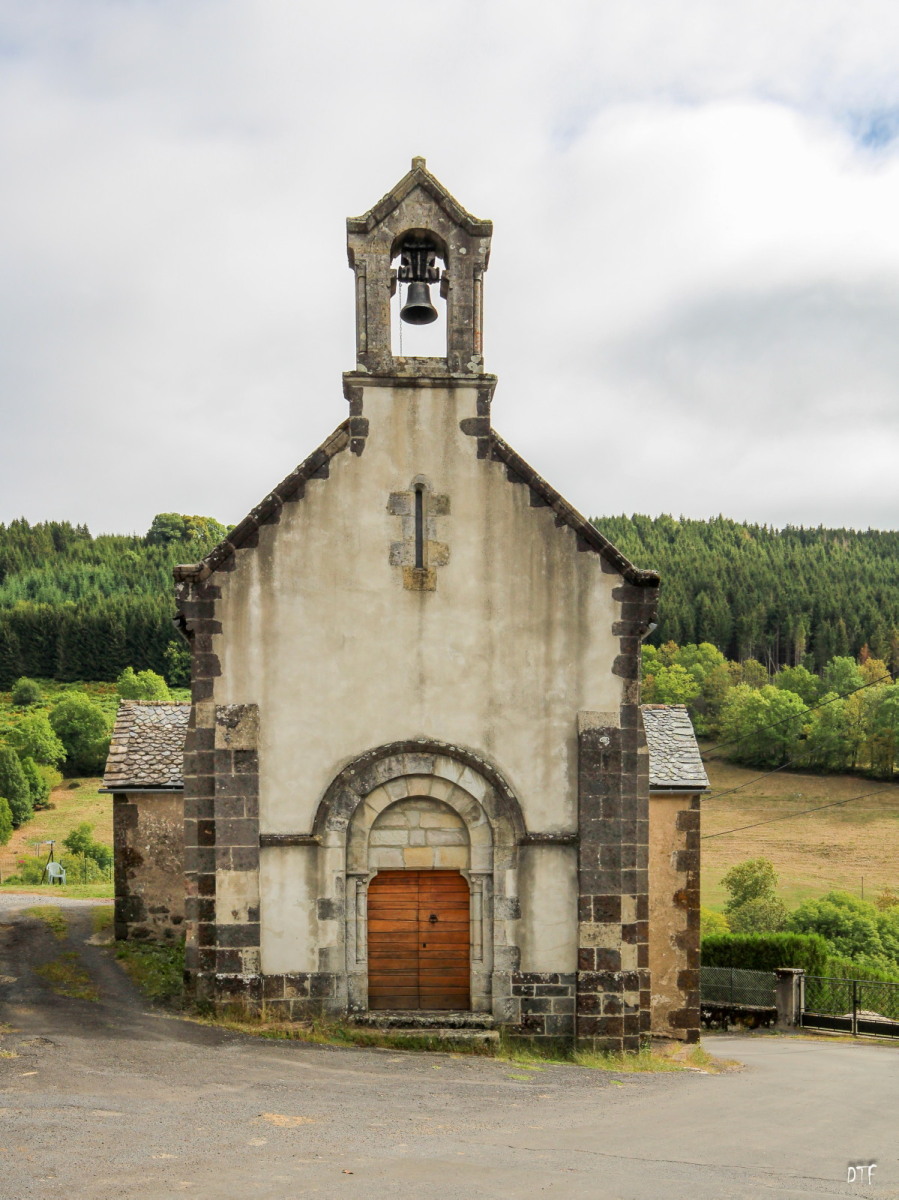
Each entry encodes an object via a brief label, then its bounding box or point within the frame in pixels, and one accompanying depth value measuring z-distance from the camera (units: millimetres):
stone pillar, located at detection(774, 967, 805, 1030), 23391
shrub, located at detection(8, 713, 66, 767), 81375
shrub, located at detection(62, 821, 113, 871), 57531
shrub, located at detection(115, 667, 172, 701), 102688
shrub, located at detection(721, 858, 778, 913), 48156
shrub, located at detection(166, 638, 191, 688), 113938
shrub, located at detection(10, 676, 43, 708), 105562
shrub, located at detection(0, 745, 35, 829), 70000
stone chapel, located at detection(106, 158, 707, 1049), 12789
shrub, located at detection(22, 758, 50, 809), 74500
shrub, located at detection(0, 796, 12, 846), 63031
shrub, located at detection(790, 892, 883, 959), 41469
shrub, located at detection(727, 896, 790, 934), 43594
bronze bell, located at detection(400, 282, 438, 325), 13711
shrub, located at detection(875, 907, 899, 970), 41938
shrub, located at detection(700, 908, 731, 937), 42625
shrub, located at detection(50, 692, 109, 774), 87188
